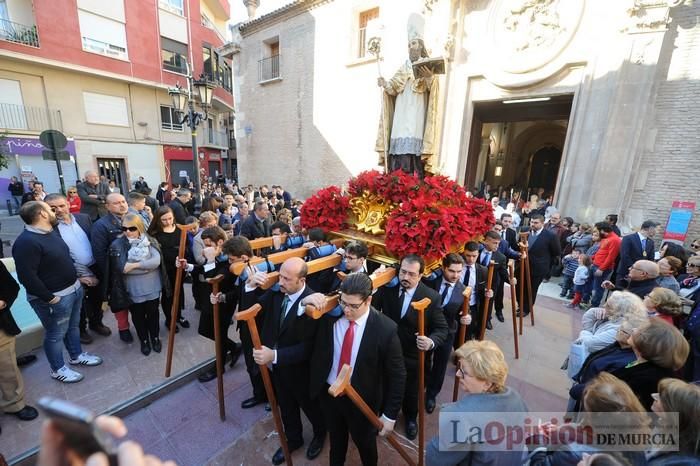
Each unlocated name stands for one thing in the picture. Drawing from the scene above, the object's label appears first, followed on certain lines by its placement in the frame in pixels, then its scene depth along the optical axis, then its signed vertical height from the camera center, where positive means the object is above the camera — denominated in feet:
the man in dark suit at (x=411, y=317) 8.95 -4.31
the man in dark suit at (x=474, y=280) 12.12 -4.25
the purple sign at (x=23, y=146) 45.50 +1.43
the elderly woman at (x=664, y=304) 8.63 -3.44
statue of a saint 12.91 +2.44
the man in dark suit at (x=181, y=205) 19.41 -2.89
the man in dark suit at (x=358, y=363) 6.88 -4.53
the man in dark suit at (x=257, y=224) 18.13 -3.46
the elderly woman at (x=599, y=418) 4.63 -3.68
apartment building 45.88 +12.93
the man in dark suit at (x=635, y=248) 16.06 -3.53
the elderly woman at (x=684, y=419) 4.65 -3.64
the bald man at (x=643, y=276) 11.19 -3.48
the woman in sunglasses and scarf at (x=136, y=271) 11.69 -4.24
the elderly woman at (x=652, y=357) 6.22 -3.56
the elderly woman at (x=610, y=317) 8.04 -3.89
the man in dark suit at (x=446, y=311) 10.28 -4.66
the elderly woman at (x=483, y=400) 5.14 -3.82
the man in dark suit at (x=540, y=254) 18.04 -4.51
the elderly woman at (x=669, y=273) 12.06 -3.57
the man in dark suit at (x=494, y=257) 13.98 -3.71
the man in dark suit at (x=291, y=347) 7.79 -4.53
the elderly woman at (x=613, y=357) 7.20 -4.20
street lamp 23.35 +4.85
